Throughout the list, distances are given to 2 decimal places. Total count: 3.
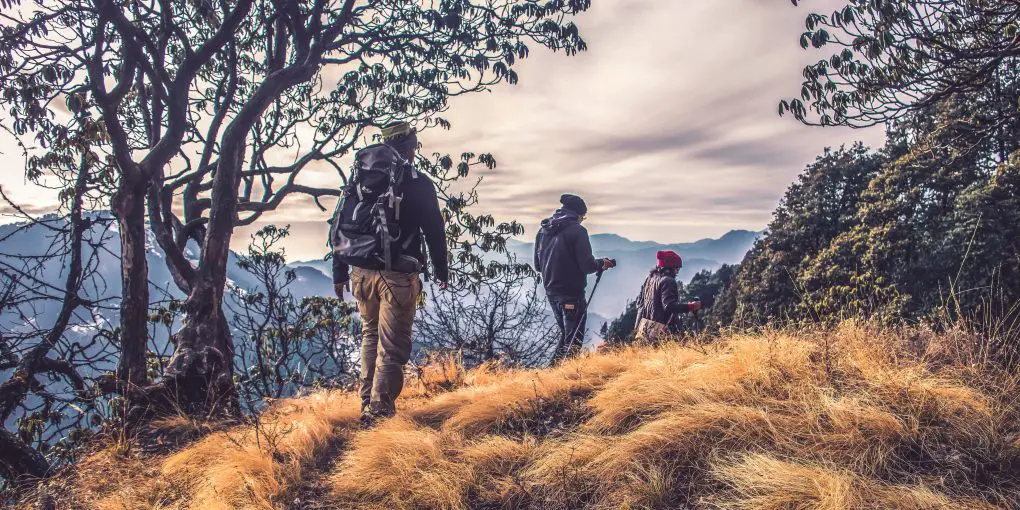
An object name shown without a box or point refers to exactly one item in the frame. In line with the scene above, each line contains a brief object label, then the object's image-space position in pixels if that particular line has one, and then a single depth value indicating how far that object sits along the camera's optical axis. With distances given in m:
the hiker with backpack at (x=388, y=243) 3.81
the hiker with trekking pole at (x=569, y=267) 6.50
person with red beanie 6.56
